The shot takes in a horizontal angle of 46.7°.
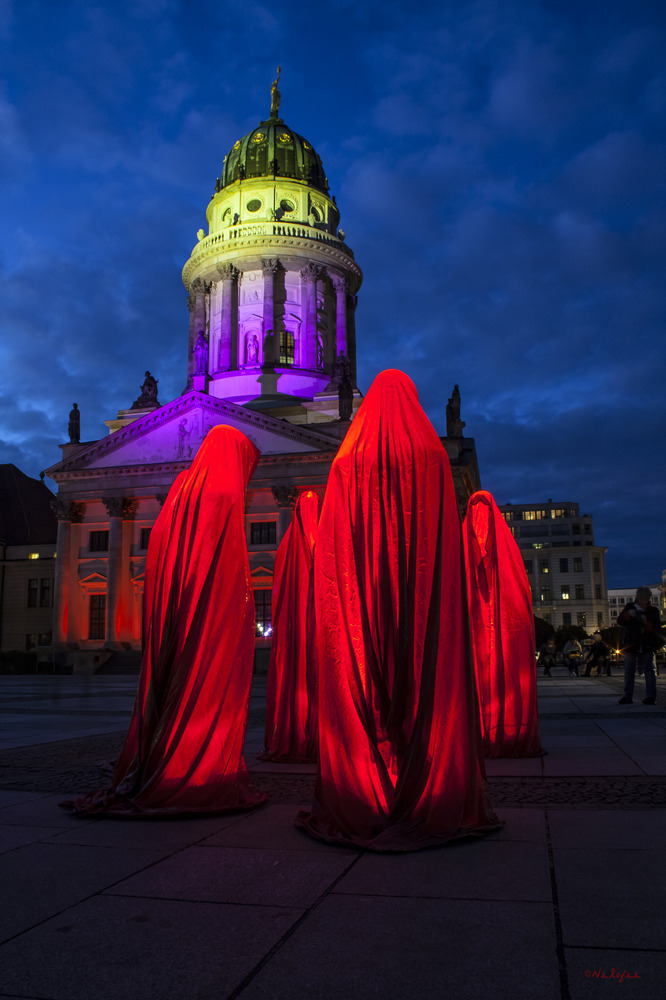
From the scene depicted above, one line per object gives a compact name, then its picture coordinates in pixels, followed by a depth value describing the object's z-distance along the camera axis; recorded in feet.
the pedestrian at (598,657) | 85.15
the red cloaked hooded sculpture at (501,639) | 28.07
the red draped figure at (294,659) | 28.43
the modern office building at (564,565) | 330.13
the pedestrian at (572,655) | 87.56
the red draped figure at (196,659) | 19.29
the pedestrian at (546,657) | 90.58
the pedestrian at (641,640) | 45.06
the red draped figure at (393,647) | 16.07
